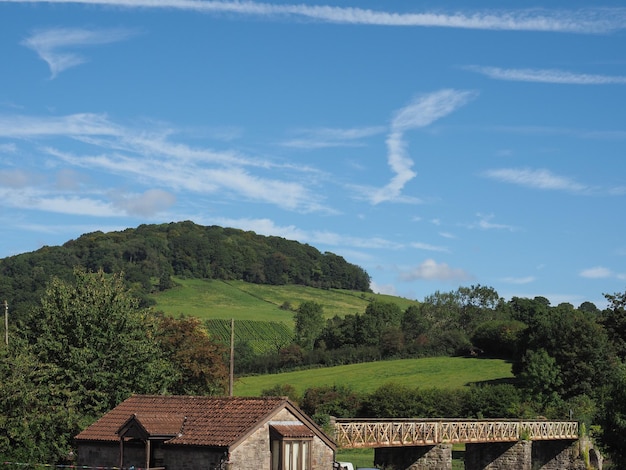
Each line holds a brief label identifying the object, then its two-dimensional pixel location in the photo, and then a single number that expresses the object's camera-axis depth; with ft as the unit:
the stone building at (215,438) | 101.60
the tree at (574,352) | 255.70
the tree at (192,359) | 188.34
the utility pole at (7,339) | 139.73
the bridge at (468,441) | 135.95
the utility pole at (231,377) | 160.46
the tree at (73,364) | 123.44
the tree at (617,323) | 282.97
